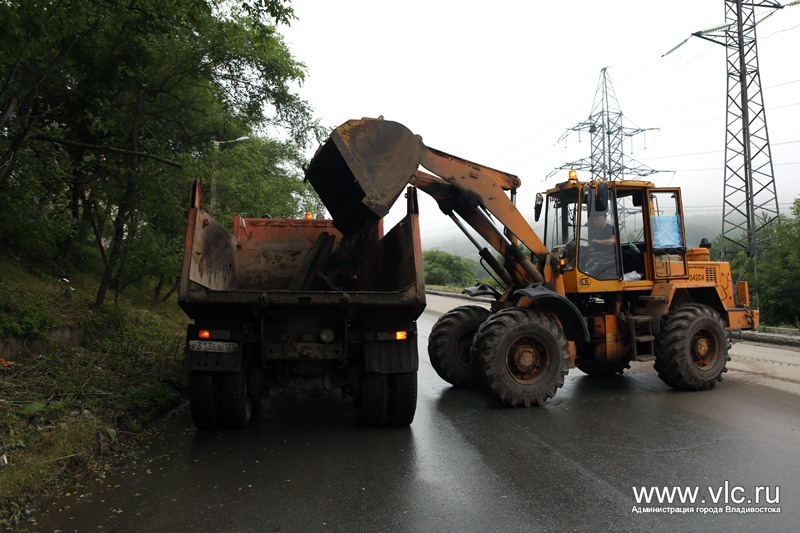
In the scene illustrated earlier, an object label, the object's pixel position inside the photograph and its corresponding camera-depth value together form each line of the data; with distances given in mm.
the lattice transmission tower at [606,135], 42031
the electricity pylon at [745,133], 25328
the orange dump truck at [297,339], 5625
